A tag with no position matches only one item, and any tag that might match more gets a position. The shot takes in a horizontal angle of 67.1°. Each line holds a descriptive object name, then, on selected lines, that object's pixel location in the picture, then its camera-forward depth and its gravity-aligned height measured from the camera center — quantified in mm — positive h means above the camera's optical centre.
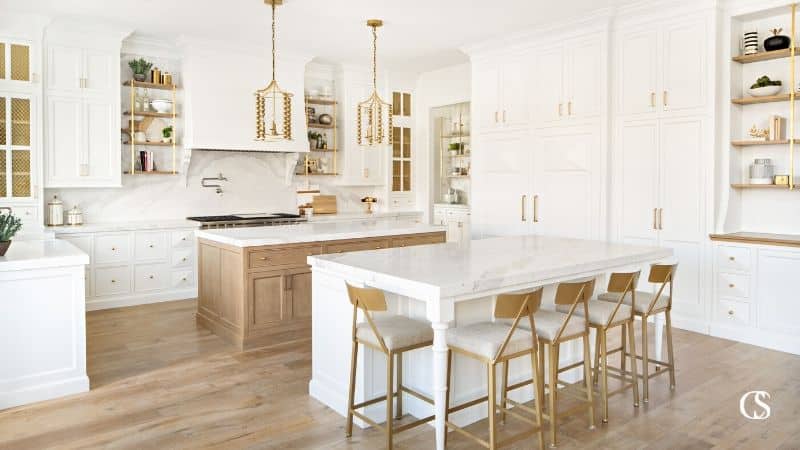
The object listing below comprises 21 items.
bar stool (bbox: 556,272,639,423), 3273 -581
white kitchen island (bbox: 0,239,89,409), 3520 -695
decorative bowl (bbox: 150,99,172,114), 6652 +1160
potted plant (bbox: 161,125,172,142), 6772 +863
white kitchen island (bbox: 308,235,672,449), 2711 -363
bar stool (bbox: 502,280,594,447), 2941 -588
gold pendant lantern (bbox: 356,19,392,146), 8047 +1204
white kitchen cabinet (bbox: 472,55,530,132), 6555 +1334
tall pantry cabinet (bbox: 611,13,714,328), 5121 +606
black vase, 4797 +1356
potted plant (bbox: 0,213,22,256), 3624 -129
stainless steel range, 6562 -106
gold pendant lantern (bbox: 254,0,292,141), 7031 +1161
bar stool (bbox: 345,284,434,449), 2838 -605
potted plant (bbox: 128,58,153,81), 6473 +1535
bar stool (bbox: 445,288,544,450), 2648 -593
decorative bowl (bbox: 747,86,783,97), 4855 +982
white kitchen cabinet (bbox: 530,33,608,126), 5824 +1315
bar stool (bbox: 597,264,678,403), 3521 -550
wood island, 4695 -534
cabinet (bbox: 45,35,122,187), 5914 +961
